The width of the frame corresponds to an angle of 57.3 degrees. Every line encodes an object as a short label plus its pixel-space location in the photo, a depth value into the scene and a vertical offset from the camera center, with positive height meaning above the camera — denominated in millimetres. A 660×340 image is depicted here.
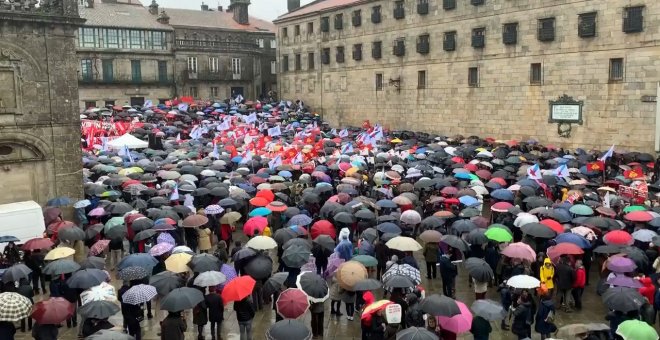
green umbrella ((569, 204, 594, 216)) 15773 -2689
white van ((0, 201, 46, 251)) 16203 -2753
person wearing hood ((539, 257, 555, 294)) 12336 -3388
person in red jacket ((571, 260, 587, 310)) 12727 -3732
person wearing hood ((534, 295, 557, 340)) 10859 -3806
